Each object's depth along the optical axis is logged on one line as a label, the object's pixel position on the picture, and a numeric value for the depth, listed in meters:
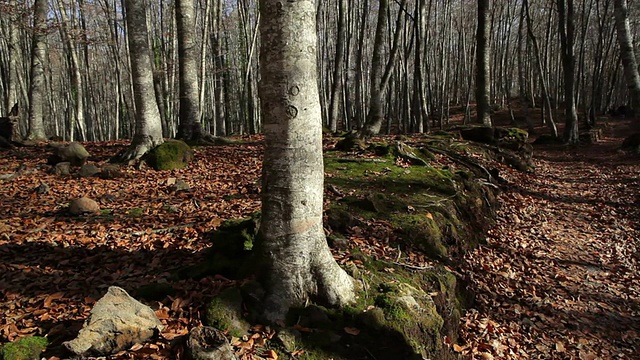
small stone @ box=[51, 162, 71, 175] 8.06
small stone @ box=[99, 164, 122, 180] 7.80
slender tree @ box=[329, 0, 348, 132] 14.30
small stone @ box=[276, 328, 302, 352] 3.00
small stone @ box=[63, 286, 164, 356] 2.74
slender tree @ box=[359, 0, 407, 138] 10.98
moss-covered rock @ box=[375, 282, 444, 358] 3.36
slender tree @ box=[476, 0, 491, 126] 12.36
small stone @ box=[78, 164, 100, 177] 7.88
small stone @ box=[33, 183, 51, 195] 6.81
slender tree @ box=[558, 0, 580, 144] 14.72
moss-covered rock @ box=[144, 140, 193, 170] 8.47
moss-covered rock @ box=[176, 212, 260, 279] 3.83
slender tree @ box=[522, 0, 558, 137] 17.22
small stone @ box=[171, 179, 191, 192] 6.97
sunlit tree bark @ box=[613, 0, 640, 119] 9.89
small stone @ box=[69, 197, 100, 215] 5.71
